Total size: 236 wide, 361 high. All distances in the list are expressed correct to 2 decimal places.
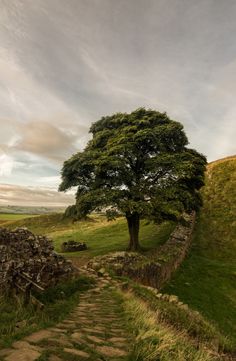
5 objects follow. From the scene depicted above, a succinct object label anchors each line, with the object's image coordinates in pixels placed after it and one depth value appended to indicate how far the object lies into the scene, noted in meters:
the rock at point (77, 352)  6.29
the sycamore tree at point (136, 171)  26.22
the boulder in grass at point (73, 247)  32.28
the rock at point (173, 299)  15.88
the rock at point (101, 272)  19.32
